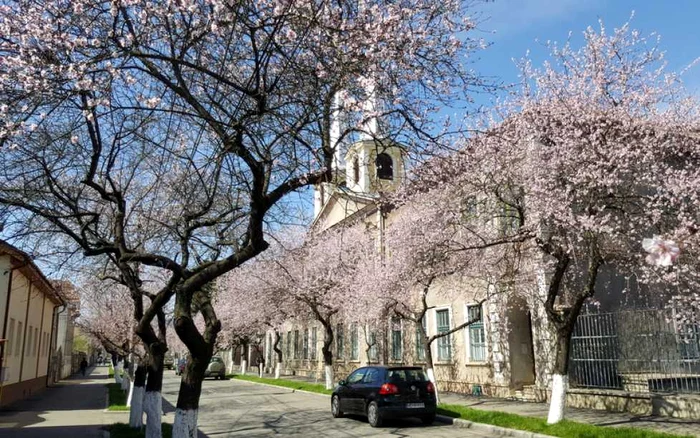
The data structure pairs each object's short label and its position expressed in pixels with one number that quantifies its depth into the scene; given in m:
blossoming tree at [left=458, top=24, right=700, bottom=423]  11.52
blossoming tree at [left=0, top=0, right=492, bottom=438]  6.02
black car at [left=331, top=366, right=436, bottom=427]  14.06
